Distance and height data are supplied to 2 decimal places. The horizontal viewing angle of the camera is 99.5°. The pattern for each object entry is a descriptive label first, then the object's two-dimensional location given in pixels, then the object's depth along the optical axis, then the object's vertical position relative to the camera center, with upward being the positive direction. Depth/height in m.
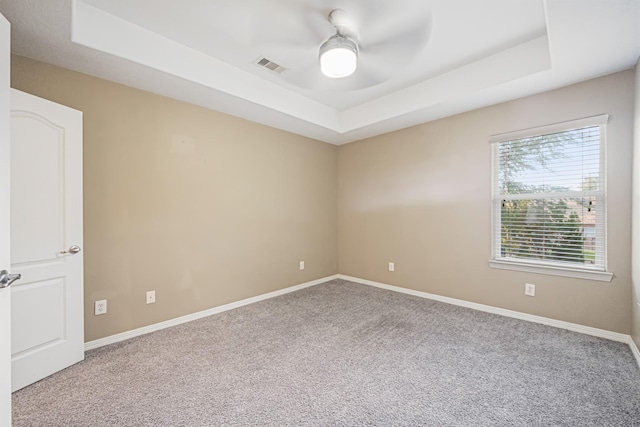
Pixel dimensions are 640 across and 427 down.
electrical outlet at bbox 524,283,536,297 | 2.88 -0.82
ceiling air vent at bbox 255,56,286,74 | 2.64 +1.47
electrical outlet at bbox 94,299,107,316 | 2.40 -0.85
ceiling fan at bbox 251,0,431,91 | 1.71 +1.19
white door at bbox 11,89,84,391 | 1.85 -0.19
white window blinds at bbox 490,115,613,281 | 2.56 +0.13
